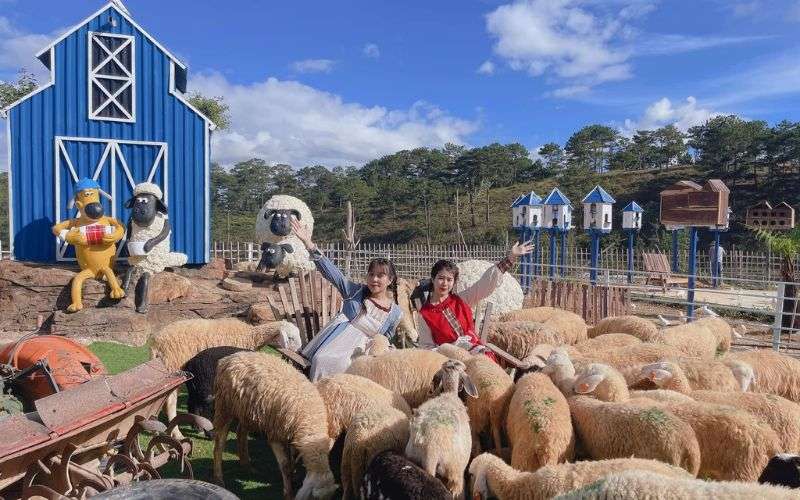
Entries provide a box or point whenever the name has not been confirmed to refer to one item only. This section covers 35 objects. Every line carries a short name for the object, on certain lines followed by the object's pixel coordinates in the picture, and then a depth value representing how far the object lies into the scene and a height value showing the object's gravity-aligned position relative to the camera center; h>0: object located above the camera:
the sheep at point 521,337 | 7.33 -1.31
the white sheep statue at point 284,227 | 12.38 +0.07
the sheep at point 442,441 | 3.61 -1.32
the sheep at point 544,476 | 3.13 -1.37
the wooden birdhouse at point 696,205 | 14.52 +0.82
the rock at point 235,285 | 12.08 -1.15
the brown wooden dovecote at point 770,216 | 19.34 +0.72
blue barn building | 11.81 +1.94
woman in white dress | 5.71 -0.88
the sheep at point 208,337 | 6.64 -1.27
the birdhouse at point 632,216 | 21.28 +0.71
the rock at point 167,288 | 11.21 -1.15
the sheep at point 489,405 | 4.70 -1.38
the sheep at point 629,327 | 7.64 -1.25
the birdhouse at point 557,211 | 19.23 +0.78
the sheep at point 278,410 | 4.12 -1.38
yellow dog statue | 10.88 -0.16
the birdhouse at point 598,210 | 18.83 +0.81
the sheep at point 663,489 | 2.24 -1.03
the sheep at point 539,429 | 3.94 -1.36
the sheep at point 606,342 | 6.75 -1.28
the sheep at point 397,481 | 3.27 -1.44
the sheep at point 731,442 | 3.94 -1.39
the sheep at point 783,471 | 3.43 -1.40
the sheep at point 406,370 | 5.04 -1.22
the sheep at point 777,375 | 5.97 -1.41
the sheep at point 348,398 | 4.45 -1.29
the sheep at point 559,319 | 8.04 -1.25
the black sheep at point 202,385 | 5.96 -1.59
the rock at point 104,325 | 10.21 -1.72
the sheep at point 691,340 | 7.37 -1.34
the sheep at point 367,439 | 3.87 -1.39
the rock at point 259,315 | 10.89 -1.59
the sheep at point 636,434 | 3.83 -1.35
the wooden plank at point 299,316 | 7.00 -1.03
